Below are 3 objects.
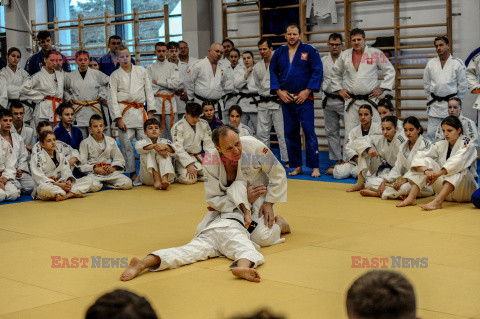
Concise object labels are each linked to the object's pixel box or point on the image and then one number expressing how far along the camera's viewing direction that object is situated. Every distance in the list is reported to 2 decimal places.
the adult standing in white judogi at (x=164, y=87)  8.80
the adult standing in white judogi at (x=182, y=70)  8.91
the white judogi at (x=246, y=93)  9.00
